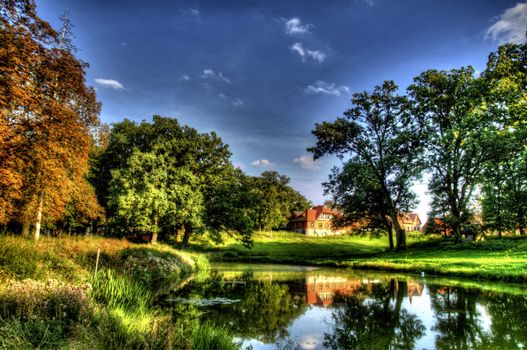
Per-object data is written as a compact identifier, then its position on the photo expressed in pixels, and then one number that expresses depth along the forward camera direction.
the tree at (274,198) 83.89
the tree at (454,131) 33.69
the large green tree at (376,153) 38.41
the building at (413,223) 133.41
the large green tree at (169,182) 36.16
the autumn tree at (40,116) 11.95
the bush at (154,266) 18.70
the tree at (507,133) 29.06
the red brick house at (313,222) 111.31
